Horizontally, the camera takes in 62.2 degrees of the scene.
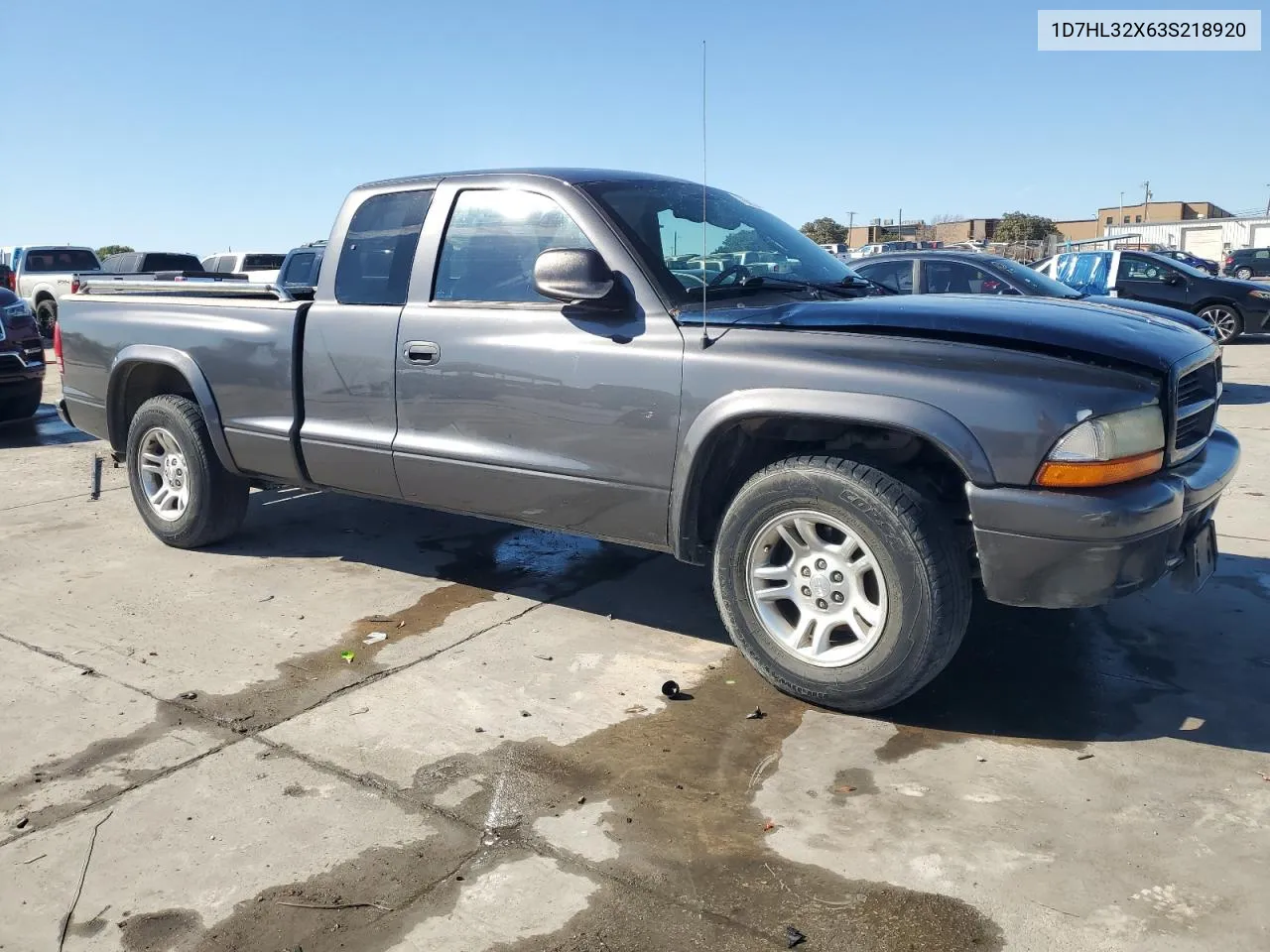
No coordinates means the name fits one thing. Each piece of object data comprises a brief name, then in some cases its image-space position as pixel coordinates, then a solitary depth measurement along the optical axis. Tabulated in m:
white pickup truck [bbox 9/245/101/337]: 20.89
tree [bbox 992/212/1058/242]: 66.00
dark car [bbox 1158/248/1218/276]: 30.89
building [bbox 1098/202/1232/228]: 88.62
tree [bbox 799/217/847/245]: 71.91
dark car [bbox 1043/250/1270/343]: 13.88
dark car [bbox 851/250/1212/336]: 9.06
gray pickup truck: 3.24
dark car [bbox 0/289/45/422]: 10.22
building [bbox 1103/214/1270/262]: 60.69
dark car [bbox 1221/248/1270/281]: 36.91
